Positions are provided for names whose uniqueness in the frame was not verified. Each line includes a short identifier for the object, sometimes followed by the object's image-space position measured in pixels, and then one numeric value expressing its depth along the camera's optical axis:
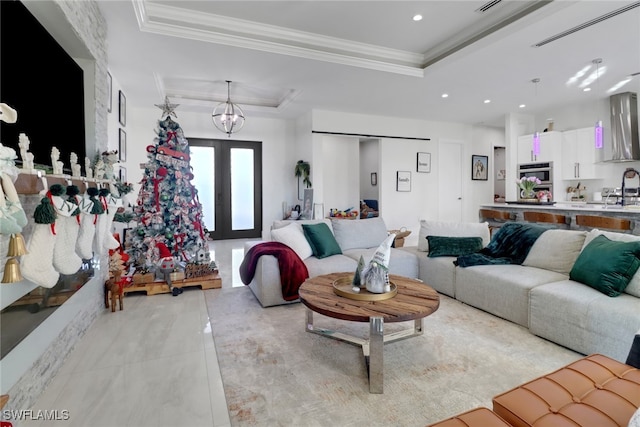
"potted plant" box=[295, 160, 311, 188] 7.01
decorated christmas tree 3.97
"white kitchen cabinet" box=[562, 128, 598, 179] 6.33
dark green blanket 3.43
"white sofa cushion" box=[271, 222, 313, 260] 3.70
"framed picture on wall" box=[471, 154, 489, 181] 8.40
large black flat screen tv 1.61
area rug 1.78
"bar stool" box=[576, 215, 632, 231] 4.11
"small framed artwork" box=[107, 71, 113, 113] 4.41
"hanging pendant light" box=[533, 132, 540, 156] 5.94
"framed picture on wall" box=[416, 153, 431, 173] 7.82
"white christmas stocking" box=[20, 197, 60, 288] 1.67
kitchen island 4.09
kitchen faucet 6.07
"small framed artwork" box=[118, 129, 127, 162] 5.24
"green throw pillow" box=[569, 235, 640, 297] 2.41
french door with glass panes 7.41
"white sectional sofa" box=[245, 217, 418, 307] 3.34
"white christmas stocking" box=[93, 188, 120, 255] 2.65
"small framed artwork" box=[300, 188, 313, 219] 6.83
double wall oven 6.82
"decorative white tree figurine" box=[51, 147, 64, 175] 1.96
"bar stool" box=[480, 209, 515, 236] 5.67
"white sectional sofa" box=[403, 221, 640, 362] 2.21
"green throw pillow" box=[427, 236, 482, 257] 3.83
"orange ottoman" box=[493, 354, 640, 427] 1.15
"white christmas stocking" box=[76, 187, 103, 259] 2.29
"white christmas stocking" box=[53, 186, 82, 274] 1.93
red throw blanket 3.31
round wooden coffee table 1.99
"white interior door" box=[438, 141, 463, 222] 8.10
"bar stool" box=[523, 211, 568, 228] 4.89
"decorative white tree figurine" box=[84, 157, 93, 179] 2.60
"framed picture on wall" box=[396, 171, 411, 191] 7.62
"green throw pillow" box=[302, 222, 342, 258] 3.80
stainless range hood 5.91
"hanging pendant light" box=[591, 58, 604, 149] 4.97
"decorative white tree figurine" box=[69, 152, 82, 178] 2.30
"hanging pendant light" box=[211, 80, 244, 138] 5.64
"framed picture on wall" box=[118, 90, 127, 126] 5.21
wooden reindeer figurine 3.21
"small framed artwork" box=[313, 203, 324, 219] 6.82
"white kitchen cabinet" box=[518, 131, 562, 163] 6.73
